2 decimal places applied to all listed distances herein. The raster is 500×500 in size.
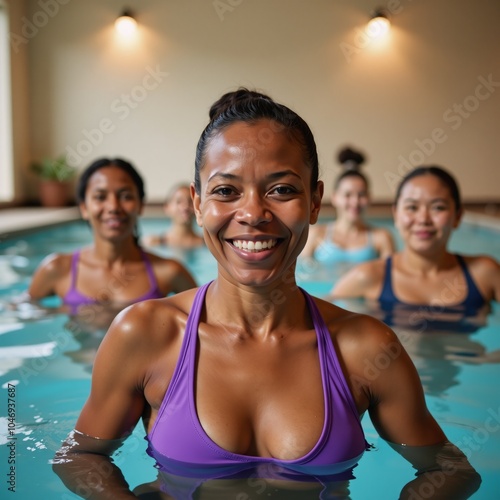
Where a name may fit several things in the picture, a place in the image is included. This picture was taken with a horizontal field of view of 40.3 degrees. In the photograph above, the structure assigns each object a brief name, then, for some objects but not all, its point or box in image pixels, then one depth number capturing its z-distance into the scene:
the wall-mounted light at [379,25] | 13.68
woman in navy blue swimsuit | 4.17
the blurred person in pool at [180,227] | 7.54
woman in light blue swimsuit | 6.73
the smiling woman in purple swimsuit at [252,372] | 1.68
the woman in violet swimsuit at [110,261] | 4.12
